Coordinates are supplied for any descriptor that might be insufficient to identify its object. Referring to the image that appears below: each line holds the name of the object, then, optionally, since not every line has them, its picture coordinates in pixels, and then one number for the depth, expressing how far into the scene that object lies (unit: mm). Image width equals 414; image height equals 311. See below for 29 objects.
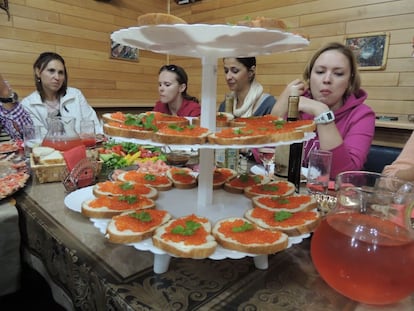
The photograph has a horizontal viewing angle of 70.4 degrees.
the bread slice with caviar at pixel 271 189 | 777
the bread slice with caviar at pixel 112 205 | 659
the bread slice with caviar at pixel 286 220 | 587
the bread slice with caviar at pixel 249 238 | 527
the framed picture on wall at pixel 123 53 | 3854
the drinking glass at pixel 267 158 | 1218
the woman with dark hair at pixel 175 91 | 2627
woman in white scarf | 2301
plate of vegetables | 1262
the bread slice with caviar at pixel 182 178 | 864
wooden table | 504
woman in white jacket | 2549
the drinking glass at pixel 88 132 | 1514
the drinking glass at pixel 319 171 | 951
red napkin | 1040
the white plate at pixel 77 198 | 790
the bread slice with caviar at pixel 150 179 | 850
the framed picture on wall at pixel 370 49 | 2576
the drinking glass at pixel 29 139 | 1433
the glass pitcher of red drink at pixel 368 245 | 451
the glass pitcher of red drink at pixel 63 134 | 1262
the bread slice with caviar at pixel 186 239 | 510
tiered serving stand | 550
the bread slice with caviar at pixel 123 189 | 770
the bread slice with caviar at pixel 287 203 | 676
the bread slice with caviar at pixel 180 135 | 592
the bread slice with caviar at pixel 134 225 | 542
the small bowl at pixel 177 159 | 1336
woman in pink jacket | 1388
